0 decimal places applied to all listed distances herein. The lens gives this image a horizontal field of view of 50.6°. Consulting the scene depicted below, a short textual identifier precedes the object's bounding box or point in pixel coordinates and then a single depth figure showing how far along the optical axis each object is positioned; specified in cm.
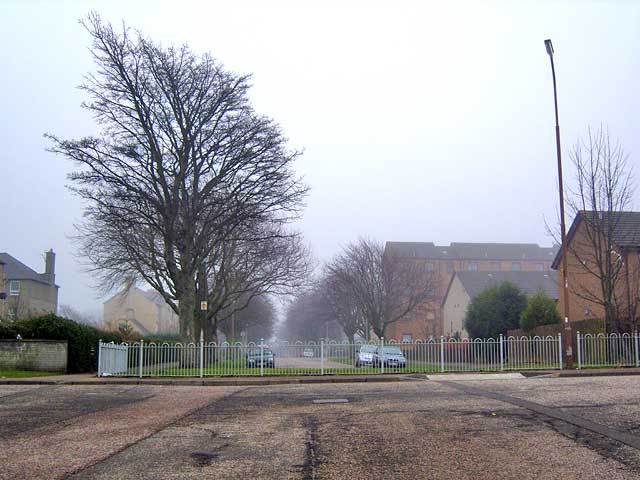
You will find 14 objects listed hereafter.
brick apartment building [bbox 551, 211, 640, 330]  2817
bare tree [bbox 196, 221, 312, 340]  3866
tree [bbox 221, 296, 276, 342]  6084
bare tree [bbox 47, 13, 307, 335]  3052
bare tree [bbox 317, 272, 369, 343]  5555
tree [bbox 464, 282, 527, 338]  4300
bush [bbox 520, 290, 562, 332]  3644
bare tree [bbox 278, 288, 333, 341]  6456
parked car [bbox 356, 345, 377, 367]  2423
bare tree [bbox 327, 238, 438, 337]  5228
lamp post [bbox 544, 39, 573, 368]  2348
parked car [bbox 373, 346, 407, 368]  2450
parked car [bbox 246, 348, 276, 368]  2352
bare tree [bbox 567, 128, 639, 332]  2741
